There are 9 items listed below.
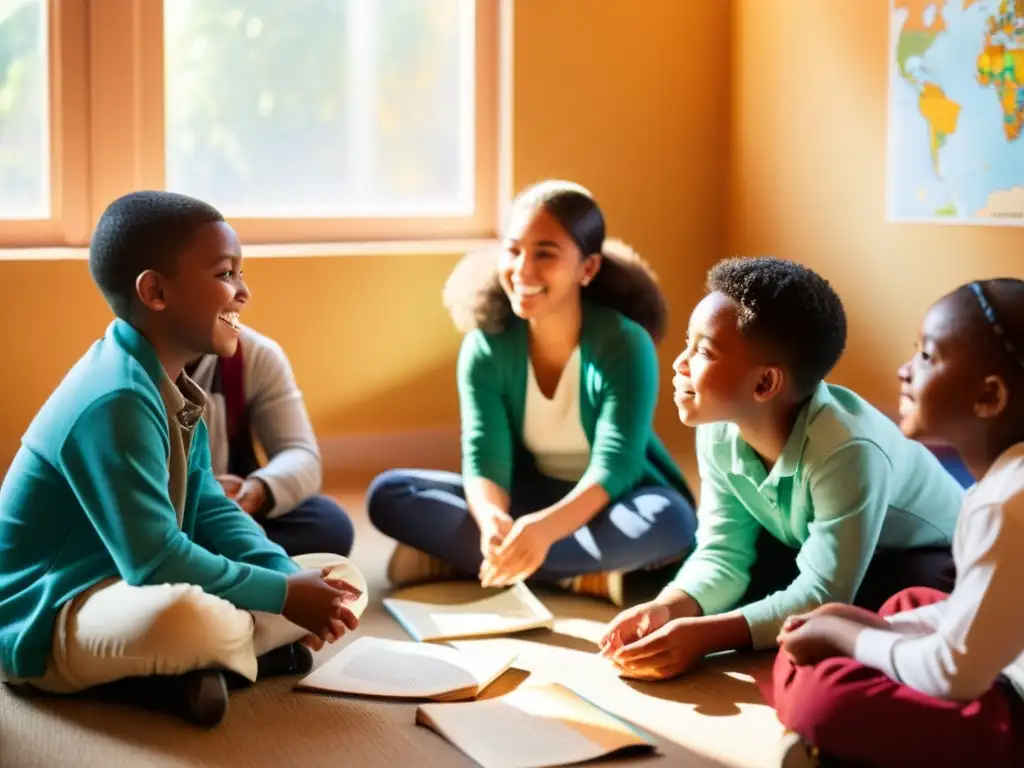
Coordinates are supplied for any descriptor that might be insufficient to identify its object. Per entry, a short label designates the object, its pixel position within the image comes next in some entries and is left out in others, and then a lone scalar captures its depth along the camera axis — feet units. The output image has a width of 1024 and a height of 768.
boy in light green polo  6.03
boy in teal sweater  5.64
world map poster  9.37
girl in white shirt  4.58
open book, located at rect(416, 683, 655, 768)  5.32
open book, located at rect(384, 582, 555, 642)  6.99
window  10.13
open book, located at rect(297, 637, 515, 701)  6.04
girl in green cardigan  7.64
